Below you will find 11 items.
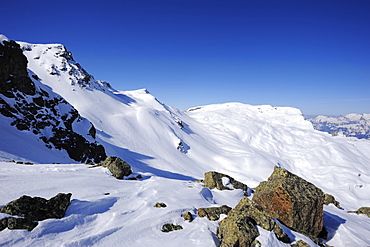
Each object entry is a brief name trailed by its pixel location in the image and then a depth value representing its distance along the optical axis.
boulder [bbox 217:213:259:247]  6.09
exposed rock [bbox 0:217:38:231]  5.32
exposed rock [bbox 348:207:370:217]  15.58
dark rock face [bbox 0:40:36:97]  26.77
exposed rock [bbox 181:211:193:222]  7.92
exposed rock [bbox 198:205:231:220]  8.25
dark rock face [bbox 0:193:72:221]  5.86
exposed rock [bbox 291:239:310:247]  6.92
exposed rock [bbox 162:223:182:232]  7.02
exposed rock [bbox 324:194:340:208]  16.29
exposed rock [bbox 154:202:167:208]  8.85
